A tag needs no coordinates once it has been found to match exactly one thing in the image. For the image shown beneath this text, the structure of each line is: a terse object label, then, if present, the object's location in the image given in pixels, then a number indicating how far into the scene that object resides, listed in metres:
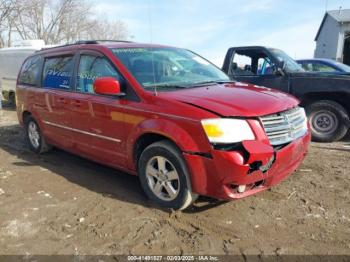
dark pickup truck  6.81
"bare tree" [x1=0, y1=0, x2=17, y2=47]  25.73
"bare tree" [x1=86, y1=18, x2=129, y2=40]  36.47
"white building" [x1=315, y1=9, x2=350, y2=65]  26.17
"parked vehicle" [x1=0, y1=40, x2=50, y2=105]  12.82
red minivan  3.49
